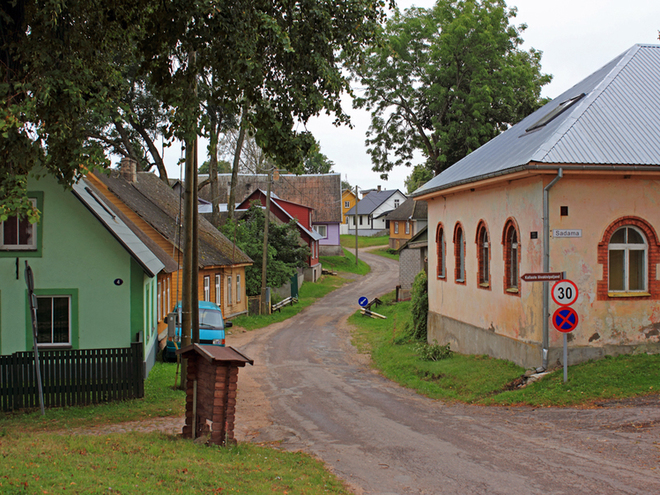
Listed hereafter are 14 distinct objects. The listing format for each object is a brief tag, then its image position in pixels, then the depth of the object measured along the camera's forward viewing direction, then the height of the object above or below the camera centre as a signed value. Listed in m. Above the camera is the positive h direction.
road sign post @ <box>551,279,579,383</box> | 12.41 -1.23
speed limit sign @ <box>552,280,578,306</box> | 12.39 -0.85
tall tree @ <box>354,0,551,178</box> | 32.69 +9.50
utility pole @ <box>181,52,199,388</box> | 14.00 -0.19
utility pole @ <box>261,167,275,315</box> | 32.38 -0.63
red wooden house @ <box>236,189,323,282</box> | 47.66 +2.71
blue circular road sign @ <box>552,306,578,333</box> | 12.50 -1.43
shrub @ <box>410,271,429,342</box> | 22.77 -2.15
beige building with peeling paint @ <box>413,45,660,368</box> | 13.36 +0.53
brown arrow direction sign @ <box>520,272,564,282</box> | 12.76 -0.58
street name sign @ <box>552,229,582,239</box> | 13.34 +0.34
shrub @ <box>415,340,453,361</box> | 18.02 -3.02
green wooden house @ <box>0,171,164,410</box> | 14.82 -0.60
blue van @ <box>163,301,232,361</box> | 19.05 -2.46
